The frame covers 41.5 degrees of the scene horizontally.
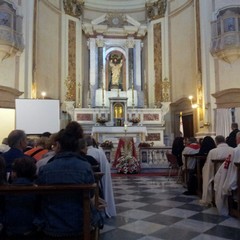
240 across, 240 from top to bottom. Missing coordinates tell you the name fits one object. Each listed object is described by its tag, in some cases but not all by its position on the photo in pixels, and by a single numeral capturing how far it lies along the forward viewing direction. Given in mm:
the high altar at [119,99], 13422
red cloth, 10287
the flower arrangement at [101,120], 13602
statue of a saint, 16109
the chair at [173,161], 8293
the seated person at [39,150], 4082
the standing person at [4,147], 5146
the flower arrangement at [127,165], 9867
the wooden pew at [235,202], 4315
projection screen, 7945
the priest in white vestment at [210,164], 5121
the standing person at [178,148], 8297
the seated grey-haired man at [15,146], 3145
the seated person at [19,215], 2465
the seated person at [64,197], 2385
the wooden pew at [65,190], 2266
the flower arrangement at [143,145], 10781
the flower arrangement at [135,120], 13797
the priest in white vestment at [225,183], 4473
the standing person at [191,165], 6305
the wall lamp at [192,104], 12773
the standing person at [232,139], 7074
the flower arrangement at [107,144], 10750
